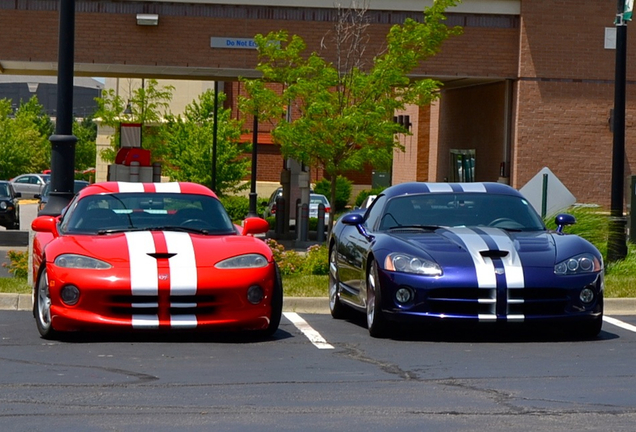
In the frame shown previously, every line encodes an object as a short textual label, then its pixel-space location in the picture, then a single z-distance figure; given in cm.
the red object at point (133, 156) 3042
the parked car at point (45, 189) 2727
